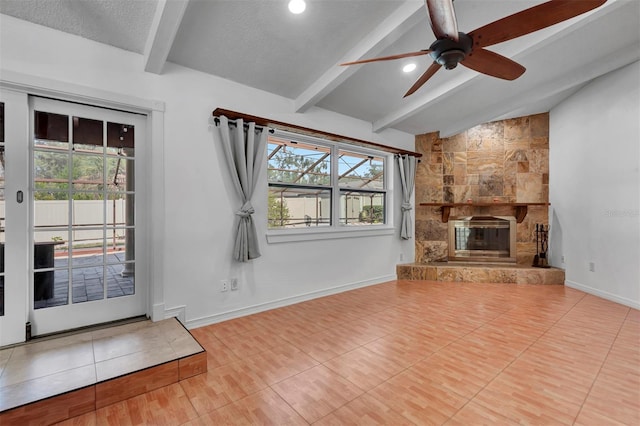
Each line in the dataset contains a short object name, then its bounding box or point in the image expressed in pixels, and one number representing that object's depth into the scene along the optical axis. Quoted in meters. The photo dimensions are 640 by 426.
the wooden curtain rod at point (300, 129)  3.06
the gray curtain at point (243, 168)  3.07
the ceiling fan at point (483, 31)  1.61
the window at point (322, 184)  3.73
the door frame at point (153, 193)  2.63
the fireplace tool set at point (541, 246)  4.94
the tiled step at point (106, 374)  1.61
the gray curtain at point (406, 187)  5.08
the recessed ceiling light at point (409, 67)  3.37
